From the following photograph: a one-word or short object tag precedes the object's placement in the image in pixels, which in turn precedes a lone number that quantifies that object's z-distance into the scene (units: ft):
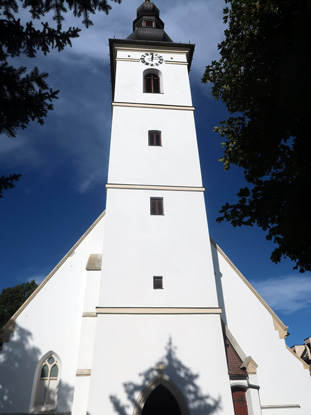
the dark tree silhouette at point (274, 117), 16.19
